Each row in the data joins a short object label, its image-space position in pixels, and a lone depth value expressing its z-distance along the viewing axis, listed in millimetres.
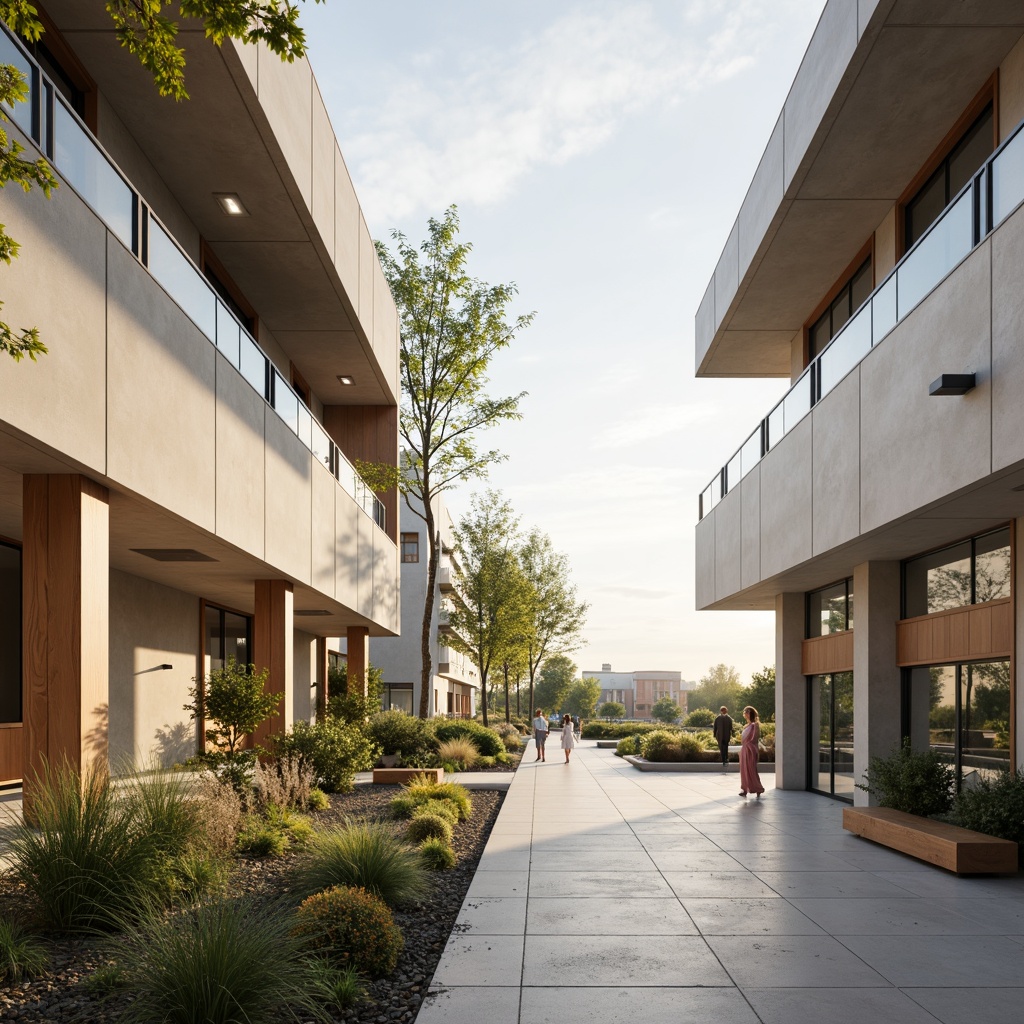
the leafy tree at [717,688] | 136750
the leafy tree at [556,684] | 104812
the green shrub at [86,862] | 7391
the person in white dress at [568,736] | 32156
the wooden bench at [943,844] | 10867
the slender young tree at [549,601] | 56906
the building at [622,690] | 188875
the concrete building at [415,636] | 53219
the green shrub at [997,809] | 11258
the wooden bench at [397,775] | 20547
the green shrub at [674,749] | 28516
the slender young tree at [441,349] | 29641
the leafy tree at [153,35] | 5590
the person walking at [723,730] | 25983
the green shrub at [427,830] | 12524
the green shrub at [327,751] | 18109
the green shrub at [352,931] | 7098
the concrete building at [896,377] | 10055
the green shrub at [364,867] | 8711
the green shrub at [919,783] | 13469
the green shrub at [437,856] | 11336
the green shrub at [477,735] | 29750
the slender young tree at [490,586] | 47656
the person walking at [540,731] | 33344
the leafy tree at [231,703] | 15086
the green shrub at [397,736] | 24844
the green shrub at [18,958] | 6379
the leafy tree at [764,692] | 48872
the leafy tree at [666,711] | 122312
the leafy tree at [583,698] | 120000
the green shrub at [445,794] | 15695
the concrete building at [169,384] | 8812
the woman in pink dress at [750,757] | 19281
